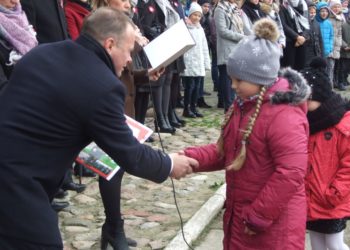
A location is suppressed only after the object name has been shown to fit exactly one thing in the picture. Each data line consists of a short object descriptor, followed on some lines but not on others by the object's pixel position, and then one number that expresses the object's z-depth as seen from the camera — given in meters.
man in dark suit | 2.67
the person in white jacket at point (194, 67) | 9.73
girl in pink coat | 2.98
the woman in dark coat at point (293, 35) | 11.37
